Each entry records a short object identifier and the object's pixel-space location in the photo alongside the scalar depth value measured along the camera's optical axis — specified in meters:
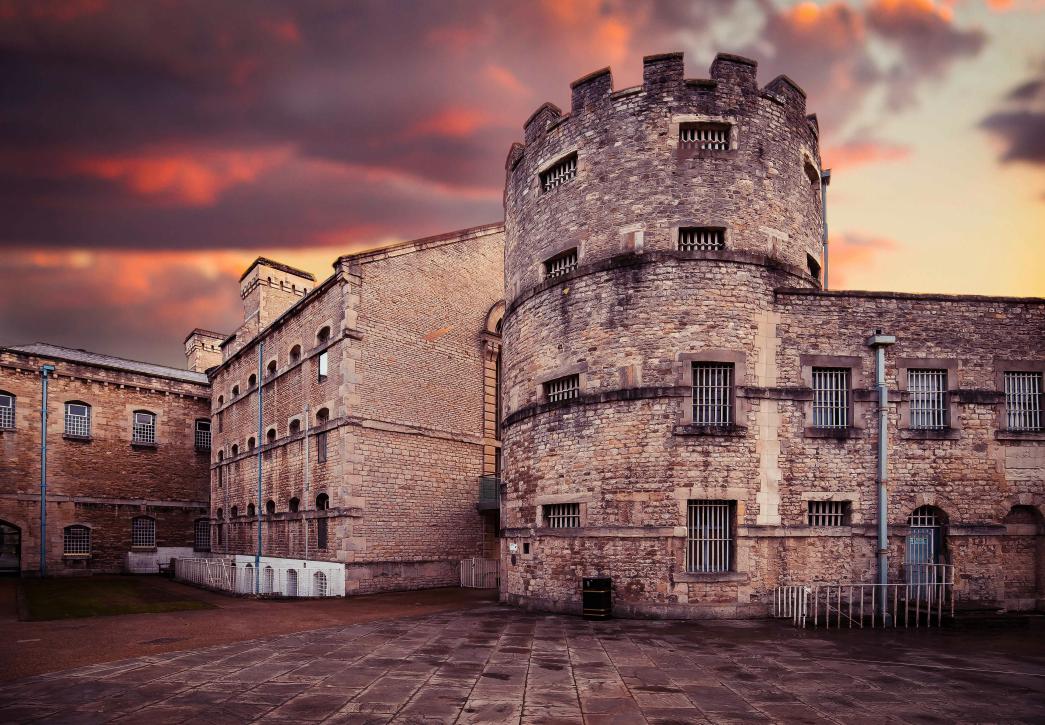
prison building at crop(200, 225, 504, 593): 24.41
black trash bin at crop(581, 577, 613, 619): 16.20
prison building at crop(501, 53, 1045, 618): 16.52
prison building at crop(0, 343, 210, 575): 32.88
